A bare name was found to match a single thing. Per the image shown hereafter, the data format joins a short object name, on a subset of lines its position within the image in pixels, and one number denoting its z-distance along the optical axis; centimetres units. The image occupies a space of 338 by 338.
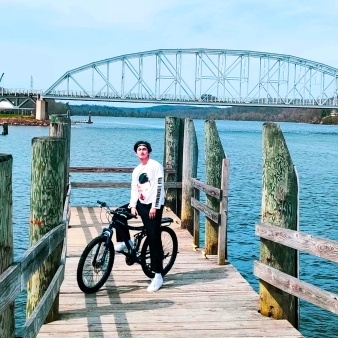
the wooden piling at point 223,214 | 827
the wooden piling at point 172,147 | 1280
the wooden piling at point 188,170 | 1085
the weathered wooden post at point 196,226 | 980
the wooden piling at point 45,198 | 535
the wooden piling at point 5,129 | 7600
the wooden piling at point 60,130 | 1036
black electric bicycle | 683
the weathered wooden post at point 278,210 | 612
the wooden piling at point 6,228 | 327
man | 693
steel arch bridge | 11825
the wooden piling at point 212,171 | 903
